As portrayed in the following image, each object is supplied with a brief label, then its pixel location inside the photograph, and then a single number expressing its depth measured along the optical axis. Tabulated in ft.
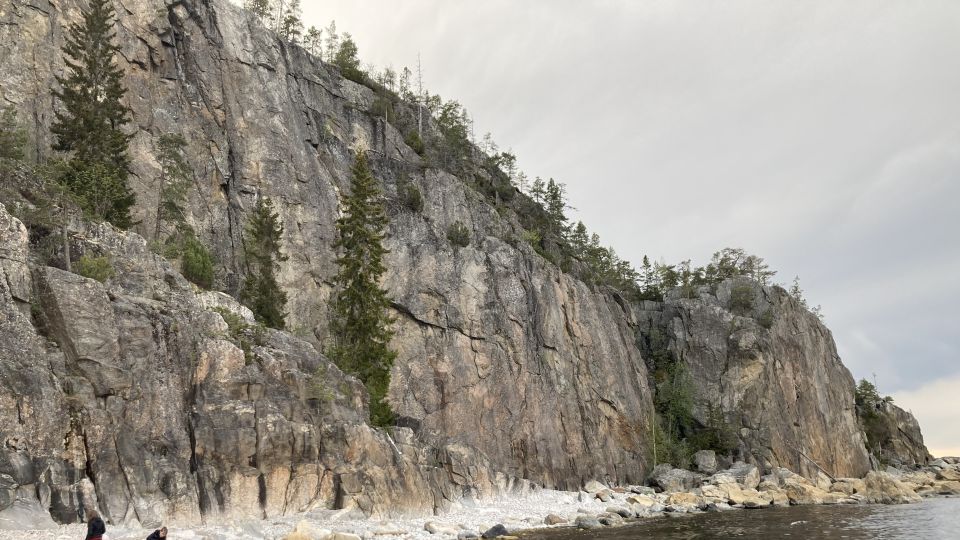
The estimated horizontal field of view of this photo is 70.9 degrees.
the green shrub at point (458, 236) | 211.16
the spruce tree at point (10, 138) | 117.08
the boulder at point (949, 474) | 270.28
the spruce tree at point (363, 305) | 151.12
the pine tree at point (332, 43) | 302.04
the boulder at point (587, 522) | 122.21
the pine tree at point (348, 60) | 259.39
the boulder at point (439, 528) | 104.06
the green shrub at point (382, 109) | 242.37
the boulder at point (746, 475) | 208.16
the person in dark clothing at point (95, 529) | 60.08
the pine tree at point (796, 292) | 380.99
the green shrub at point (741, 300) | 302.45
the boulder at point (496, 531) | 103.96
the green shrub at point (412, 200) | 213.05
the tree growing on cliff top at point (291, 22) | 266.61
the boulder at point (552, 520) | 125.49
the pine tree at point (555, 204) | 285.64
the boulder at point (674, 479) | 205.40
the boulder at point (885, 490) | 196.54
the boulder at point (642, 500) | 165.25
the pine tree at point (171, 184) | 156.22
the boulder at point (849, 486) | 213.46
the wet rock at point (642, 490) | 196.24
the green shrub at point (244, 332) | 109.19
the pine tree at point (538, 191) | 294.05
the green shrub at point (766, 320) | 286.05
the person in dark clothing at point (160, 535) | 60.70
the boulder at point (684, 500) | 165.07
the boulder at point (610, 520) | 128.06
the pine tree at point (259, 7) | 265.75
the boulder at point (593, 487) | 189.57
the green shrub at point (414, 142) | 249.14
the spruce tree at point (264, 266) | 153.58
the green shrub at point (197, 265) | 143.02
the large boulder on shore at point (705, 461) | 231.91
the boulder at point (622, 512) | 144.77
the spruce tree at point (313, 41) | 292.20
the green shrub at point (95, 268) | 96.94
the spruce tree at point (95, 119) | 130.21
